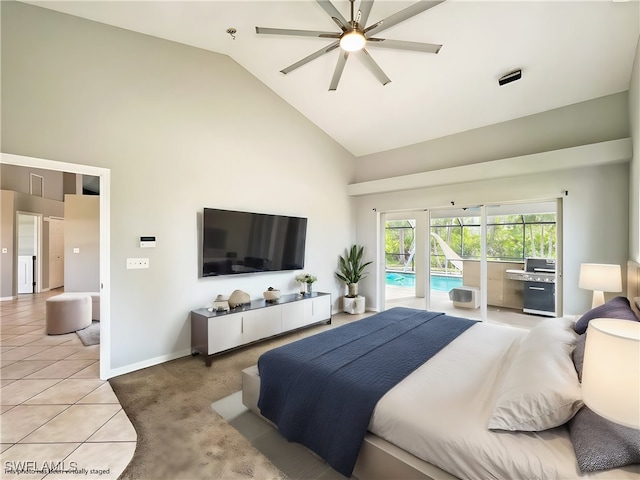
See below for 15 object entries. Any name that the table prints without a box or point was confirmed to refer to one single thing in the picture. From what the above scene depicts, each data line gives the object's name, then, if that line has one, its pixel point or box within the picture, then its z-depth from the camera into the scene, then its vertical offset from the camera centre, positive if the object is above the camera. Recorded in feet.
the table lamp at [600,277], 9.61 -1.25
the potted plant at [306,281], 16.42 -2.32
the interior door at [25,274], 23.99 -2.81
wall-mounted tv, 12.80 -0.10
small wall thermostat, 11.14 -0.08
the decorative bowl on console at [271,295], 14.30 -2.71
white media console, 11.57 -3.71
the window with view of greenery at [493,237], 14.29 +0.19
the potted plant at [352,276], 19.25 -2.44
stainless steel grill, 14.43 -2.27
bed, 4.02 -3.01
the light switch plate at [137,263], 10.85 -0.87
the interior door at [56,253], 27.02 -1.23
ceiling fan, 7.26 +5.75
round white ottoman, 14.08 -3.65
